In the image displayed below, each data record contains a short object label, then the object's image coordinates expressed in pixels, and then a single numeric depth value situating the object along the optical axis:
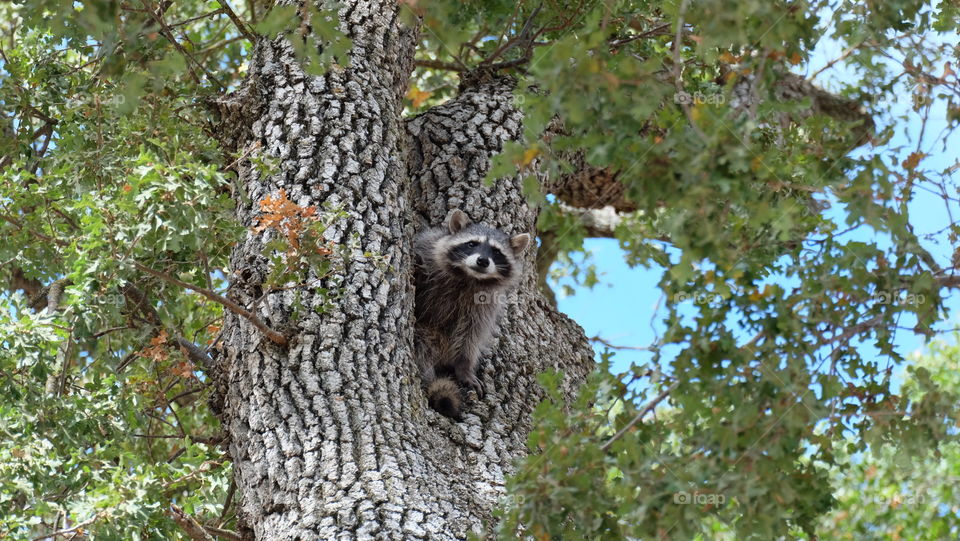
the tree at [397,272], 6.29
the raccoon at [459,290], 12.26
